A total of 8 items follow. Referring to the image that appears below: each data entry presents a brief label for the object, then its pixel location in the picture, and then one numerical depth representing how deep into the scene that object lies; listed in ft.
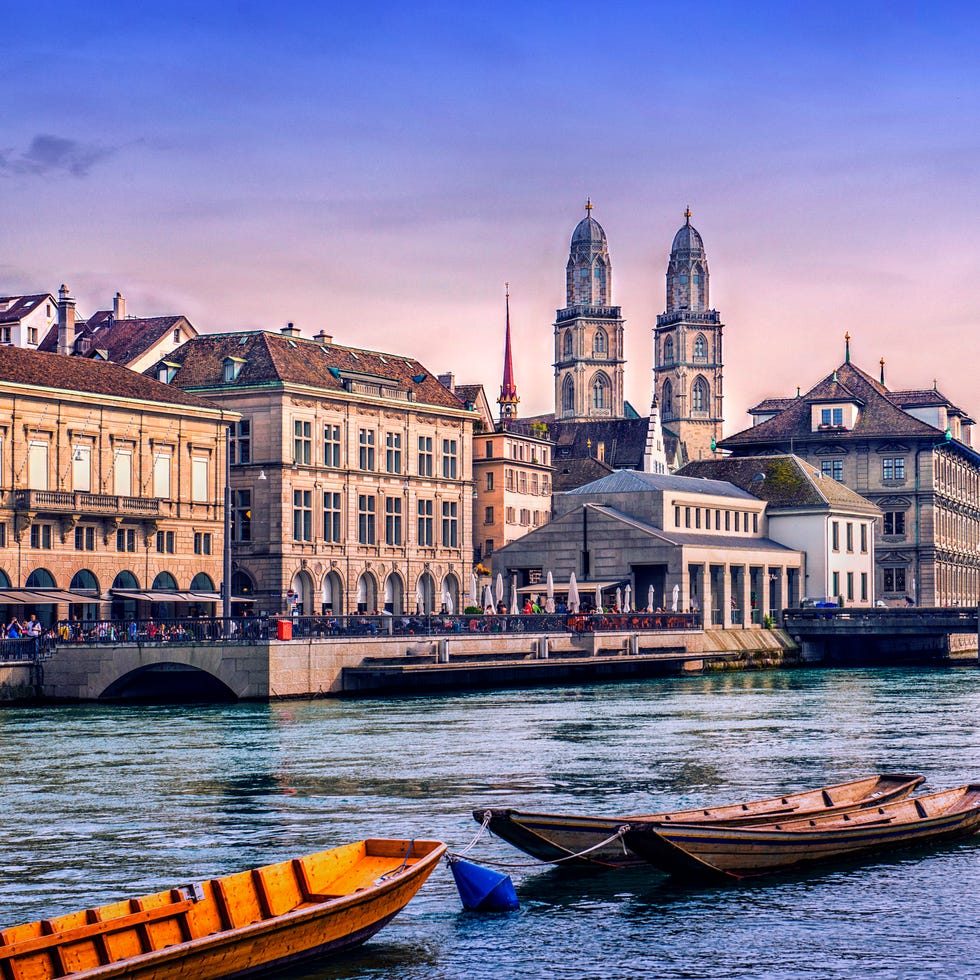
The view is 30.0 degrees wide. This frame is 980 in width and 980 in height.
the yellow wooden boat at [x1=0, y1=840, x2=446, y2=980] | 69.00
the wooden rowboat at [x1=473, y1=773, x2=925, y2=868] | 94.89
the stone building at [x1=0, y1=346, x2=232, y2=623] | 282.56
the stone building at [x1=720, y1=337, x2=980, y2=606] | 481.46
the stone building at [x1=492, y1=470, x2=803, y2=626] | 357.61
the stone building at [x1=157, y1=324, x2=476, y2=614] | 349.82
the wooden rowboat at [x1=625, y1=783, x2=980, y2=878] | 95.50
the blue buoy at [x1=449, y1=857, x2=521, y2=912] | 92.58
